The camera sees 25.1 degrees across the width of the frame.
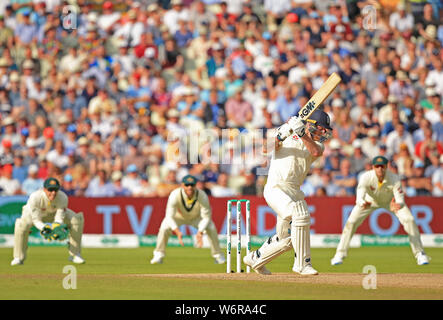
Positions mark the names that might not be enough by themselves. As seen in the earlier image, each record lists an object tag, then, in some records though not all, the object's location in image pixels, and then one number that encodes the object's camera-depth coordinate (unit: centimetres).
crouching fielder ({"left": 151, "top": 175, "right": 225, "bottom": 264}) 1442
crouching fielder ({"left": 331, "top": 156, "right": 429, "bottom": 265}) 1403
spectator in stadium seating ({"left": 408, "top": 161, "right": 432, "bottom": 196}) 1869
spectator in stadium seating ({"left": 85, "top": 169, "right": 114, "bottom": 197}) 1925
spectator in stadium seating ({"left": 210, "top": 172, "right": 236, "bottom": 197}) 1908
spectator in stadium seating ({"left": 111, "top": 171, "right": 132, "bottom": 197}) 1923
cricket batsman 1062
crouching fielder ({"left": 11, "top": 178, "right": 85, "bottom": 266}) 1416
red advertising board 1838
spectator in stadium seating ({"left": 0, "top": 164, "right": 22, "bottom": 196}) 1927
